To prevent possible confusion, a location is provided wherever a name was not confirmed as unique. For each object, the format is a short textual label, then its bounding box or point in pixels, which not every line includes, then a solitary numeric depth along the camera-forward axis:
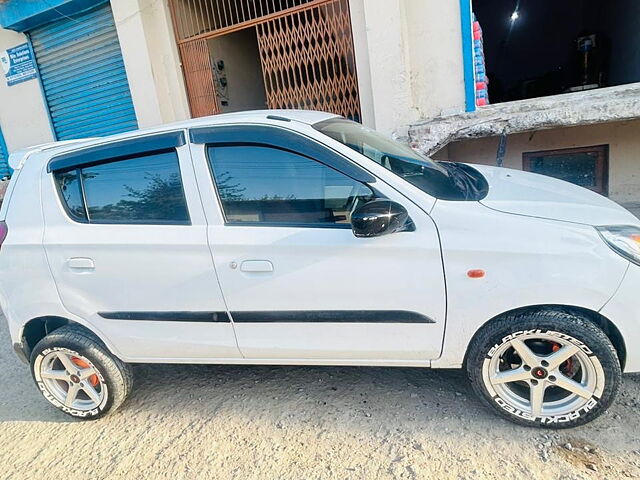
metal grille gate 5.00
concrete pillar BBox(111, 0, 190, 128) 5.80
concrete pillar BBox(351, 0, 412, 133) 4.57
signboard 7.00
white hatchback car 1.87
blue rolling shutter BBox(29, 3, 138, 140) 6.40
